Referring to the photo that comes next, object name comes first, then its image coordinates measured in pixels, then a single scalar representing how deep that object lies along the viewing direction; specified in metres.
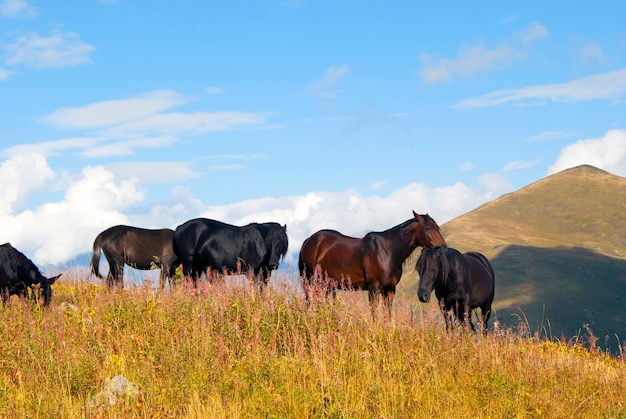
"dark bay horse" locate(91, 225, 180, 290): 20.81
